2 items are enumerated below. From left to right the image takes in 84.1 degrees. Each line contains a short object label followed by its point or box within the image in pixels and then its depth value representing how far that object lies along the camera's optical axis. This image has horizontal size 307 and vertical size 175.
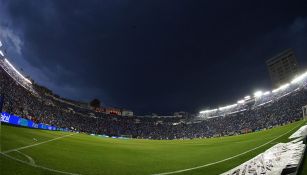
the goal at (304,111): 34.36
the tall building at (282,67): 118.93
